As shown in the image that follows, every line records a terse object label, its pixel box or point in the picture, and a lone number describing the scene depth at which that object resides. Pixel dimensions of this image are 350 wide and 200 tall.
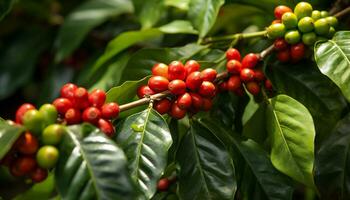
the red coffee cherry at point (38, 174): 0.48
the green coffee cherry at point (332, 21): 0.59
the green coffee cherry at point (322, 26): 0.58
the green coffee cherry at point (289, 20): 0.59
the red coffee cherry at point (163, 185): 0.63
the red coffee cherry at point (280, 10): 0.60
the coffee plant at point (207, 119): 0.48
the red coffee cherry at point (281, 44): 0.60
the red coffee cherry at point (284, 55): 0.61
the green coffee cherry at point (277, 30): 0.59
